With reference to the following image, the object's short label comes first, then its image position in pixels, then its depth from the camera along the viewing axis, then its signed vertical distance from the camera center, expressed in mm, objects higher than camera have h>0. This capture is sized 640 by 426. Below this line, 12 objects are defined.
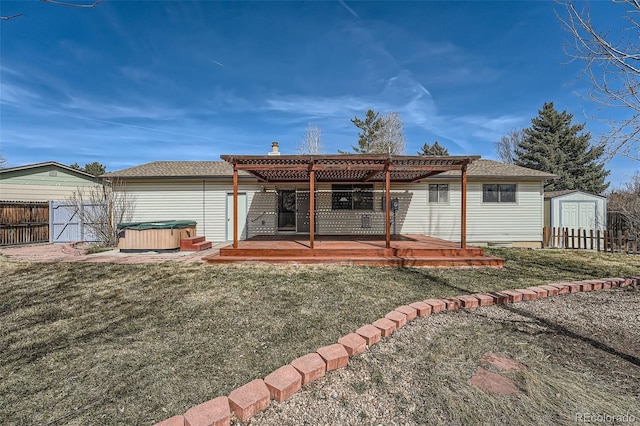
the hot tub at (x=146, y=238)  8086 -728
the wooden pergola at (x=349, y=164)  6578 +1331
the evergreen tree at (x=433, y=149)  28144 +6936
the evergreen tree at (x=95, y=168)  29312 +4946
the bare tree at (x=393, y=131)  23312 +7259
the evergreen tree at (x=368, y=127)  23203 +7504
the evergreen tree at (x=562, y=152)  21828 +5345
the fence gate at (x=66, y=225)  10336 -473
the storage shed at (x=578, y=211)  10891 +254
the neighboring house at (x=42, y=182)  10938 +1315
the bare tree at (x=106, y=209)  9828 +144
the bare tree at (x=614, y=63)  3580 +2070
